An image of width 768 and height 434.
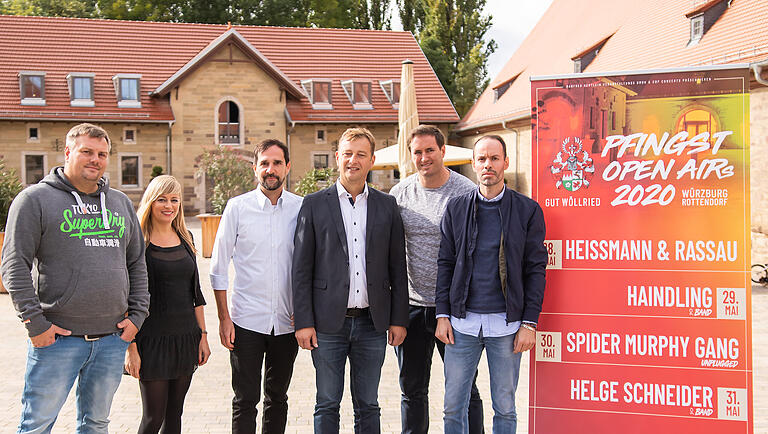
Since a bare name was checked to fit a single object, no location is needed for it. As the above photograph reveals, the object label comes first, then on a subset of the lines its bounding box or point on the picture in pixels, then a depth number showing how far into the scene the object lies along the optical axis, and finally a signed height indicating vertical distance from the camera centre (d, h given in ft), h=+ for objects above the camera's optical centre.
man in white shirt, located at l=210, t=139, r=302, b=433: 13.46 -1.42
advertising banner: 13.03 -0.85
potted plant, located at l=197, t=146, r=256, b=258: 47.88 +2.27
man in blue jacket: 12.76 -1.35
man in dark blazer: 13.05 -1.36
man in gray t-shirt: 14.03 -1.05
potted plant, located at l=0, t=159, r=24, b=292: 36.32 +1.24
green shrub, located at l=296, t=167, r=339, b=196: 48.58 +2.12
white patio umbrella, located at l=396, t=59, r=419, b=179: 33.65 +5.09
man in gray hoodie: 10.91 -1.11
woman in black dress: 12.48 -1.94
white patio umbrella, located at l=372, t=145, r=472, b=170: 45.83 +3.85
